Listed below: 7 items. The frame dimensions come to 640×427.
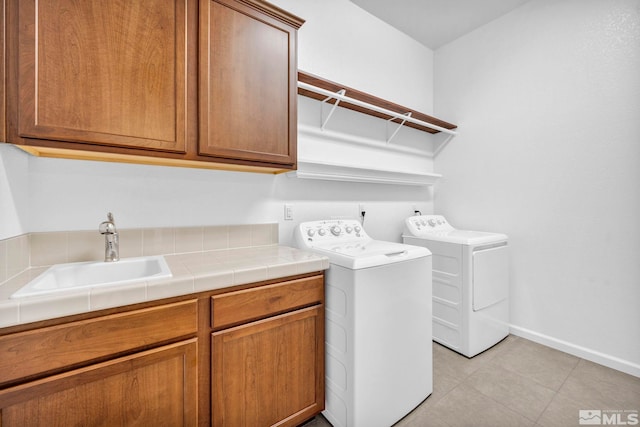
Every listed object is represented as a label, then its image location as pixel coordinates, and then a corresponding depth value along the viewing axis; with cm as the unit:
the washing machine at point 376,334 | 134
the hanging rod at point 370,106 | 189
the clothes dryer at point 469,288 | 209
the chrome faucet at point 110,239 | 128
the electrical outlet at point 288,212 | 198
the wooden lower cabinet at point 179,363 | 82
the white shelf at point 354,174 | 191
